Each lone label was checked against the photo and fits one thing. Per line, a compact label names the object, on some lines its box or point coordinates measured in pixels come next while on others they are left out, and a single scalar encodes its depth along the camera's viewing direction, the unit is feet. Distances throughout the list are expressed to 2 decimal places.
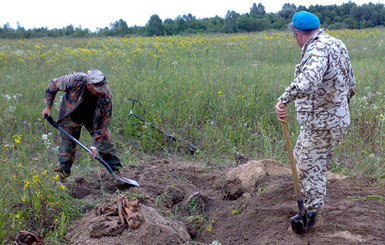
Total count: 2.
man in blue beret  9.53
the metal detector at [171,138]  20.44
